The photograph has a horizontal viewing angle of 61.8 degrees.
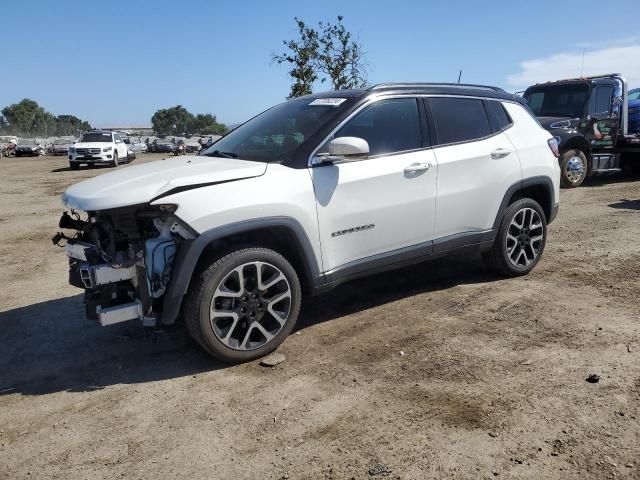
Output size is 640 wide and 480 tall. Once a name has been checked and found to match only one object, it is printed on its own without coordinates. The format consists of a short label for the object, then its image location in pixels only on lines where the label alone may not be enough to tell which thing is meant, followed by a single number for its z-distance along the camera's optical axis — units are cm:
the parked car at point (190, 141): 4735
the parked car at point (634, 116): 1281
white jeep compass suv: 345
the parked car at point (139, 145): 4281
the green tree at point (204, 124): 12055
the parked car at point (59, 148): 4431
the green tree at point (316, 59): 2648
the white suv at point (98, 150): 2395
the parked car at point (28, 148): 4334
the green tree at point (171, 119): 12316
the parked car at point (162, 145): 4697
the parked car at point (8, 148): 4428
